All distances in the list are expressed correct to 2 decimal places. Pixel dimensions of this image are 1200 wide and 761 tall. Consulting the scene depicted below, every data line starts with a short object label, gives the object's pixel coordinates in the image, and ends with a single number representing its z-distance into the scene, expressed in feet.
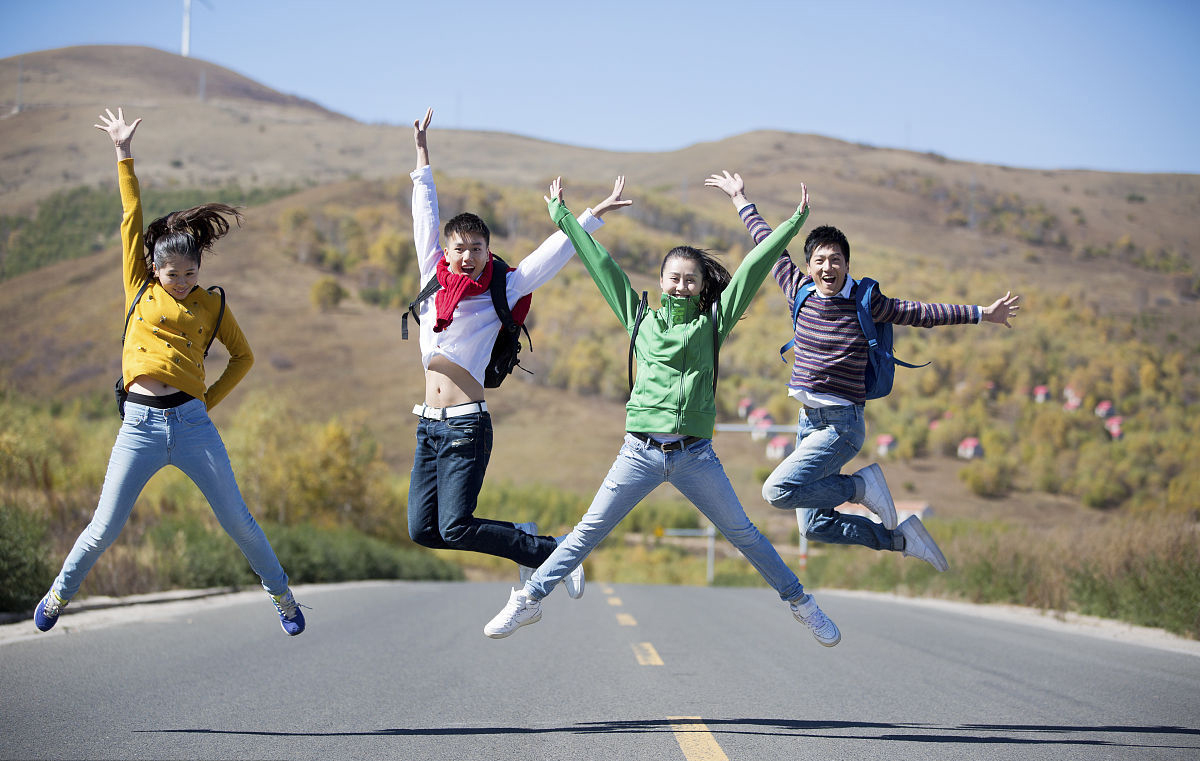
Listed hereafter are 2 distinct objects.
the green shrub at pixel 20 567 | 38.81
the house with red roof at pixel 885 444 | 274.57
